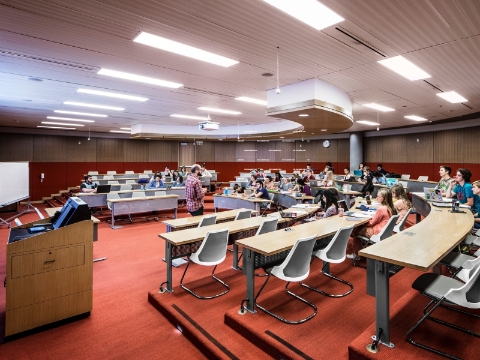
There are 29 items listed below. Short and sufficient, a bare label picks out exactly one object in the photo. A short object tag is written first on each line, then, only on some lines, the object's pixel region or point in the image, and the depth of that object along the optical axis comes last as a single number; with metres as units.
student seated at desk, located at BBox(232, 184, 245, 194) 9.48
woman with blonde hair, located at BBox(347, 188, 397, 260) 4.57
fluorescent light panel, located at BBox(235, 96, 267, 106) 7.78
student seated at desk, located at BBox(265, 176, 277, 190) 10.45
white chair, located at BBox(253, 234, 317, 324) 3.11
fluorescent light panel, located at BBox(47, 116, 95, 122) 10.87
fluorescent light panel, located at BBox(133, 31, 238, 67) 3.98
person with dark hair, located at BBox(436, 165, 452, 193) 6.36
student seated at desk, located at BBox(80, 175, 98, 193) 9.36
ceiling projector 9.84
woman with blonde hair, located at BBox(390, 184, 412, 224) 5.18
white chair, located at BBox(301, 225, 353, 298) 3.67
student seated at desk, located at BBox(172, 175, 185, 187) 11.36
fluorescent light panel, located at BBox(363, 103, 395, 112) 8.59
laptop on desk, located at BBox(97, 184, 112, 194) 9.08
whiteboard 7.33
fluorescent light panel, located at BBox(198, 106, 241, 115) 9.33
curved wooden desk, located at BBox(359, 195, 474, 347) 2.49
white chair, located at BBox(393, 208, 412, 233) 4.78
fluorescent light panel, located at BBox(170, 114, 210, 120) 10.83
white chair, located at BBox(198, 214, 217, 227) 4.70
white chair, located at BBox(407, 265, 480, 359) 2.31
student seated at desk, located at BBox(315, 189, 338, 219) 5.08
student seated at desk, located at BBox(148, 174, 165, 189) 10.62
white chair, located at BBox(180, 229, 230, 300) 3.71
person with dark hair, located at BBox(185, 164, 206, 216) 6.24
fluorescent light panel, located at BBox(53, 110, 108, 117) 9.60
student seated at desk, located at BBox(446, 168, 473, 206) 5.31
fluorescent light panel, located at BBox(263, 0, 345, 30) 3.08
